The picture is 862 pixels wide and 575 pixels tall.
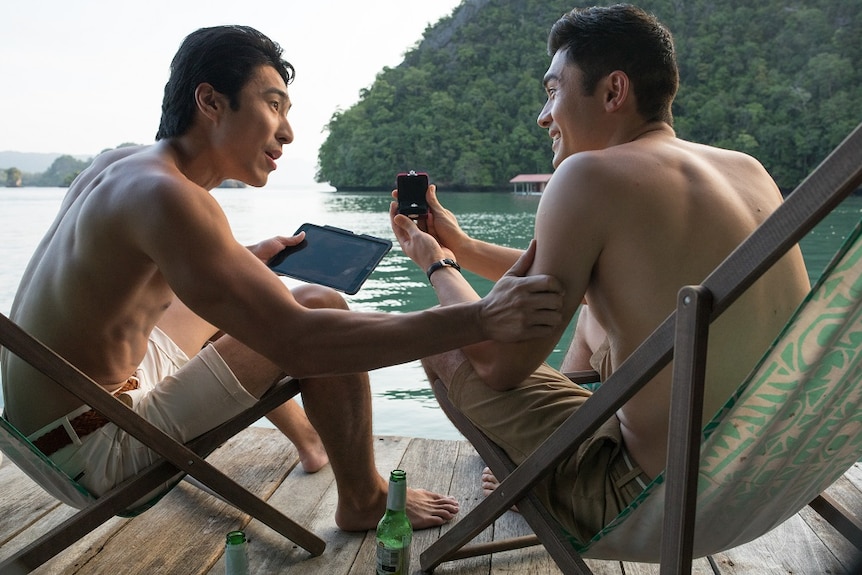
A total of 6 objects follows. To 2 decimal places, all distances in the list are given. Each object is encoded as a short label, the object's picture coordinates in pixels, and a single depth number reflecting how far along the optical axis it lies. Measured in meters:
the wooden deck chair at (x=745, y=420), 1.05
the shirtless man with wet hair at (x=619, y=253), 1.45
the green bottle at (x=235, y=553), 1.35
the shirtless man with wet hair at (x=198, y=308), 1.65
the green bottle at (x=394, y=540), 1.74
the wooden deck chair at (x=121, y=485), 1.53
